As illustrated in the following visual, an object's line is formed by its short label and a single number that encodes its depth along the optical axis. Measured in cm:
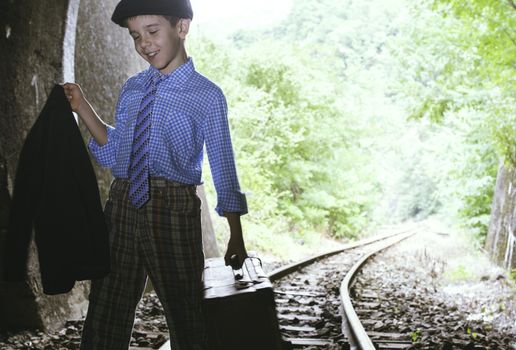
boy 235
